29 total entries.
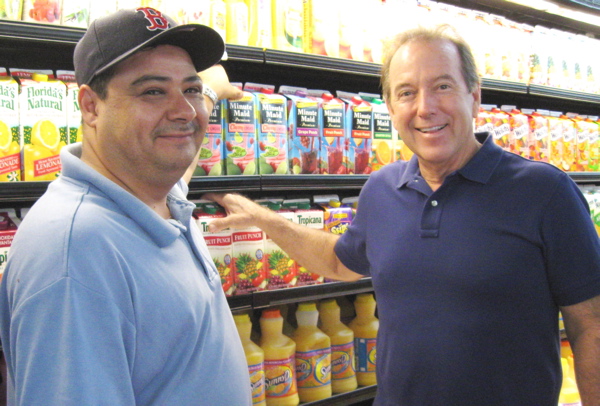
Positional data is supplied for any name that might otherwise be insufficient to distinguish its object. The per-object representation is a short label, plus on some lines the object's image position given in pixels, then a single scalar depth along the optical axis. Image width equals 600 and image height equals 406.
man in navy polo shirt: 1.36
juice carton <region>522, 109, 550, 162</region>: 2.88
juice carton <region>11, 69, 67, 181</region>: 1.57
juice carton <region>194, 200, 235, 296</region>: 1.89
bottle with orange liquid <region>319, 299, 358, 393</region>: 2.21
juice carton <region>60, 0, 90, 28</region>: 1.63
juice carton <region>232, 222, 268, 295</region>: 1.96
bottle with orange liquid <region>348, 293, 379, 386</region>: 2.27
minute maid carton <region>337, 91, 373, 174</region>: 2.24
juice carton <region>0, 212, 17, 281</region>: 1.55
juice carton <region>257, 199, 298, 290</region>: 2.04
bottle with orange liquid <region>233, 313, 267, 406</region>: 1.95
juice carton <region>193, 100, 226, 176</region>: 1.89
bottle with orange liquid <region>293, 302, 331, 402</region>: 2.11
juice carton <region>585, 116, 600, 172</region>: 3.14
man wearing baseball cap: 0.79
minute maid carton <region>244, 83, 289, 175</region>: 2.02
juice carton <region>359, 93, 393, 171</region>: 2.31
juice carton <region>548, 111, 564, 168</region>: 2.96
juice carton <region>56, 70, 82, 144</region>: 1.64
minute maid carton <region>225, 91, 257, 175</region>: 1.95
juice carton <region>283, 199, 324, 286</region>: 2.10
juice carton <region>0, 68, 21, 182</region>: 1.53
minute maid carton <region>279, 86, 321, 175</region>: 2.11
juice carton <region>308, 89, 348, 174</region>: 2.16
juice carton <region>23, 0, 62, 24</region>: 1.57
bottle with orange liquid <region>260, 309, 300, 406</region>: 2.03
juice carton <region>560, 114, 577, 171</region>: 3.02
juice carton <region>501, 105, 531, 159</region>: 2.82
